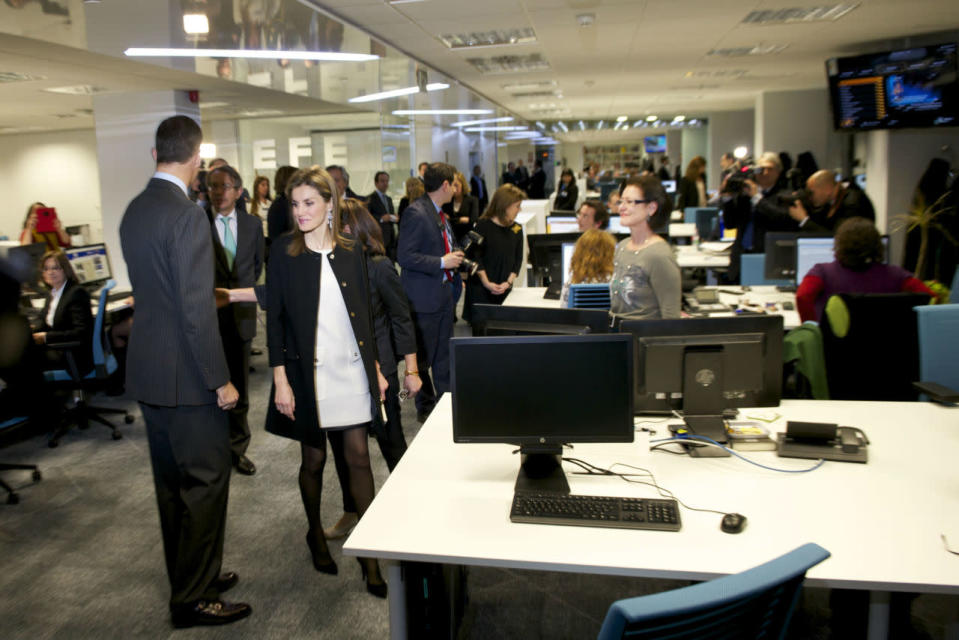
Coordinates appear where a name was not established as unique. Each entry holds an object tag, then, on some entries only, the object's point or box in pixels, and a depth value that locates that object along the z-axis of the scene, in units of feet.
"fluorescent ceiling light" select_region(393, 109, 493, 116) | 28.06
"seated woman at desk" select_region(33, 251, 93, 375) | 15.60
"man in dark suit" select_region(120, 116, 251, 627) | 7.68
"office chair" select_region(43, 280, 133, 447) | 15.93
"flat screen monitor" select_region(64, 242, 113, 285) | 19.84
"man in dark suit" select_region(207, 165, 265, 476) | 12.88
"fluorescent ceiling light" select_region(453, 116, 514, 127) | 40.75
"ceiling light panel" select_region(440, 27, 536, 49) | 24.52
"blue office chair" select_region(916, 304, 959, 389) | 10.15
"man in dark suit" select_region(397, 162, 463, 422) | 14.66
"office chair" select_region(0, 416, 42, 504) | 12.52
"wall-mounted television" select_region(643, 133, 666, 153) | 97.04
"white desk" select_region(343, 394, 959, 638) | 5.60
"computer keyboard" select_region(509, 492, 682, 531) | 6.25
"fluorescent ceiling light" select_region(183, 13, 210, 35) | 16.02
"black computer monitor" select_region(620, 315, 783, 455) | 8.10
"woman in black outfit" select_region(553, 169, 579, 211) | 40.93
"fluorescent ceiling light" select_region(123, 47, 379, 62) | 16.52
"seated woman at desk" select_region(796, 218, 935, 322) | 12.03
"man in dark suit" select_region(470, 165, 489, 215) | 42.32
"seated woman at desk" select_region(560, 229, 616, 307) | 14.01
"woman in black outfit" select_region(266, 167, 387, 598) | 8.55
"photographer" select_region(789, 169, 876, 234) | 19.42
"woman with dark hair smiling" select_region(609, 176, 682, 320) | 10.20
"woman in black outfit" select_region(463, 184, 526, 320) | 17.51
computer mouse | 6.08
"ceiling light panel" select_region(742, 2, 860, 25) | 22.45
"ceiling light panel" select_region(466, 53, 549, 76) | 30.22
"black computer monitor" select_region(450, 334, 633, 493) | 6.98
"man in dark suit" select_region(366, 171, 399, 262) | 27.45
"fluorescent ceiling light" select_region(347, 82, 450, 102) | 25.76
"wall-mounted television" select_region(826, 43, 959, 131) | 25.20
